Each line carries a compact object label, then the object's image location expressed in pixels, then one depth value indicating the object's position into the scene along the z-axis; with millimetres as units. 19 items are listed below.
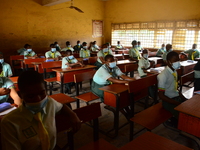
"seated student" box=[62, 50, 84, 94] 4531
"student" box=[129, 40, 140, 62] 6516
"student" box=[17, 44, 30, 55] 7410
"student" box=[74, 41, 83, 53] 9164
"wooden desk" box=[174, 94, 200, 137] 1711
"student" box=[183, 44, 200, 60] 6452
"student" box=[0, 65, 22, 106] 1930
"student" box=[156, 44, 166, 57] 7502
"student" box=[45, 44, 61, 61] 6066
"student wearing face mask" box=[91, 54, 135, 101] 2957
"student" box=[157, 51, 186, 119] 2354
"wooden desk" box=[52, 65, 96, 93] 4012
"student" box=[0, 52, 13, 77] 3741
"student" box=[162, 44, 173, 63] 6048
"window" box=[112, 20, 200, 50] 7734
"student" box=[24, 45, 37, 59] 6595
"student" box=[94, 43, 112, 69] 5996
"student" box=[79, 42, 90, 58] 7027
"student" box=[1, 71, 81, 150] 972
